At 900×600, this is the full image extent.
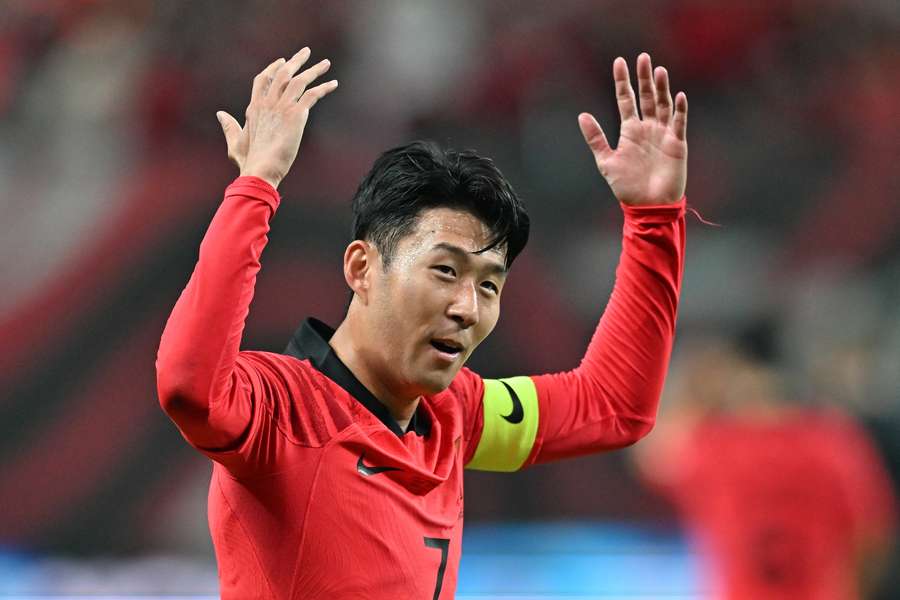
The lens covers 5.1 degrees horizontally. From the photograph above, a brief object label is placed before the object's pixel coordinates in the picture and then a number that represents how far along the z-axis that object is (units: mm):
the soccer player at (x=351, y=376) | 10676
